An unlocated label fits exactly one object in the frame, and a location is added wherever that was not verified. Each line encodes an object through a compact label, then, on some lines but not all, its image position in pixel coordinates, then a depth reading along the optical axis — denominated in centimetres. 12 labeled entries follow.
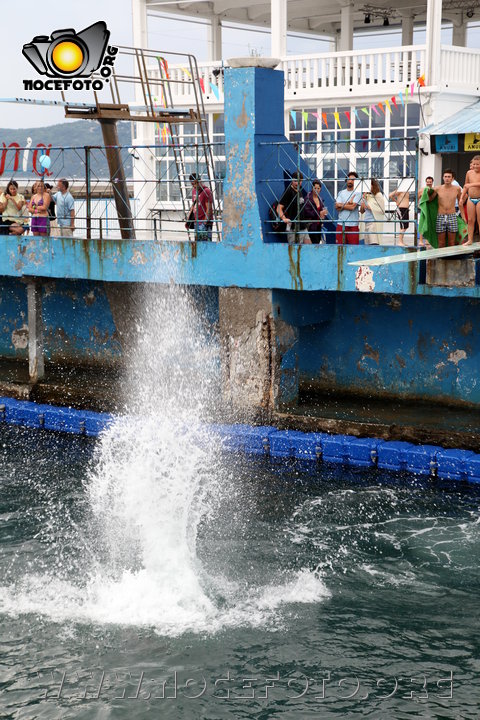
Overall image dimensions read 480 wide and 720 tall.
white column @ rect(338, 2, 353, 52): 2442
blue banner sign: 1744
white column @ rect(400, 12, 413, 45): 2599
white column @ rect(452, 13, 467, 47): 2550
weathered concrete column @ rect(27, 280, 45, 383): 1487
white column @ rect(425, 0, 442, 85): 1973
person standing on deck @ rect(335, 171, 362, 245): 1296
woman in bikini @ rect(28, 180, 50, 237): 1462
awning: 1686
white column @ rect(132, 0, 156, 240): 2364
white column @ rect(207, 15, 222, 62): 2577
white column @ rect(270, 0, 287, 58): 2159
